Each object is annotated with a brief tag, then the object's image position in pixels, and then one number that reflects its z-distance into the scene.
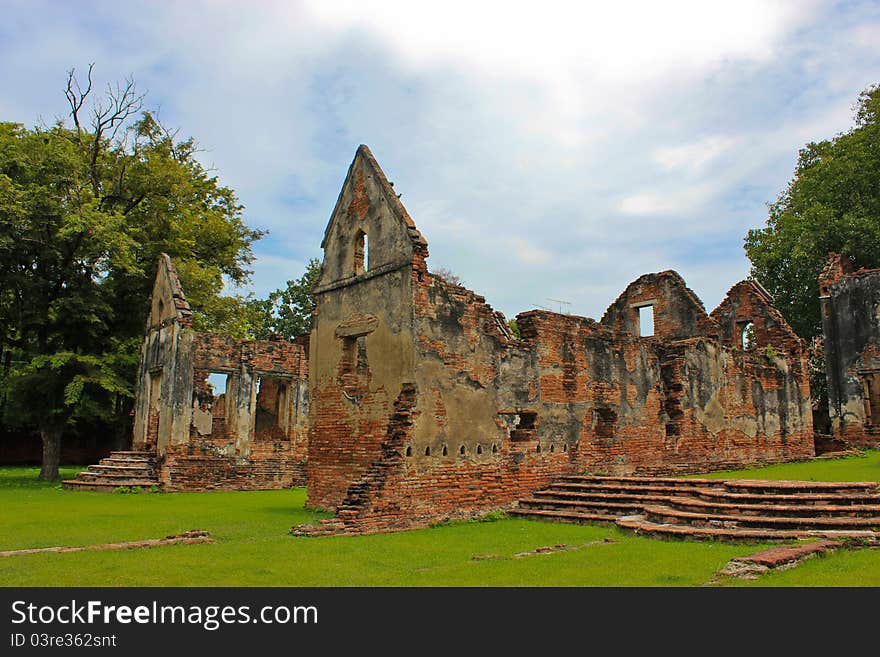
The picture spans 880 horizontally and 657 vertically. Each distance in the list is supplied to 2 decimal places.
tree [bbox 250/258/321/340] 46.81
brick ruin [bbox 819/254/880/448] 28.56
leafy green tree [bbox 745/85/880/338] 31.61
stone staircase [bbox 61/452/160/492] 21.11
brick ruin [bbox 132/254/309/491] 22.25
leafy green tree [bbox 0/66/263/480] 23.12
